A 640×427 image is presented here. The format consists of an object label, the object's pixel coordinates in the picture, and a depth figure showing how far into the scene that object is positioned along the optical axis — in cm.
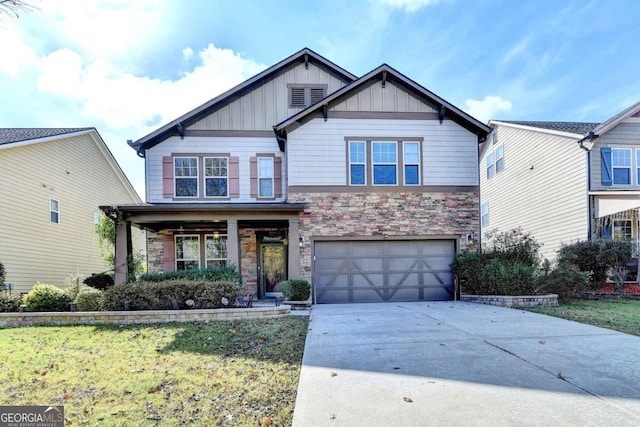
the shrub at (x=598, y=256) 1184
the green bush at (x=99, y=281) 1269
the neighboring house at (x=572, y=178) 1359
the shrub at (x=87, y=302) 882
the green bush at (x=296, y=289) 1058
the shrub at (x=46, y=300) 878
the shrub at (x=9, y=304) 880
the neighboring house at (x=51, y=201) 1254
